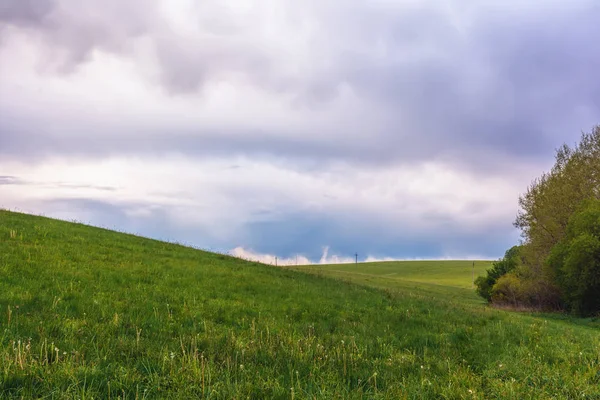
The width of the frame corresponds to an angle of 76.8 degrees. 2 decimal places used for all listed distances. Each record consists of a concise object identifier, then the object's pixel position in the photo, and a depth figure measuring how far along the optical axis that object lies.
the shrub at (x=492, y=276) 70.38
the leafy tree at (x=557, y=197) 45.78
